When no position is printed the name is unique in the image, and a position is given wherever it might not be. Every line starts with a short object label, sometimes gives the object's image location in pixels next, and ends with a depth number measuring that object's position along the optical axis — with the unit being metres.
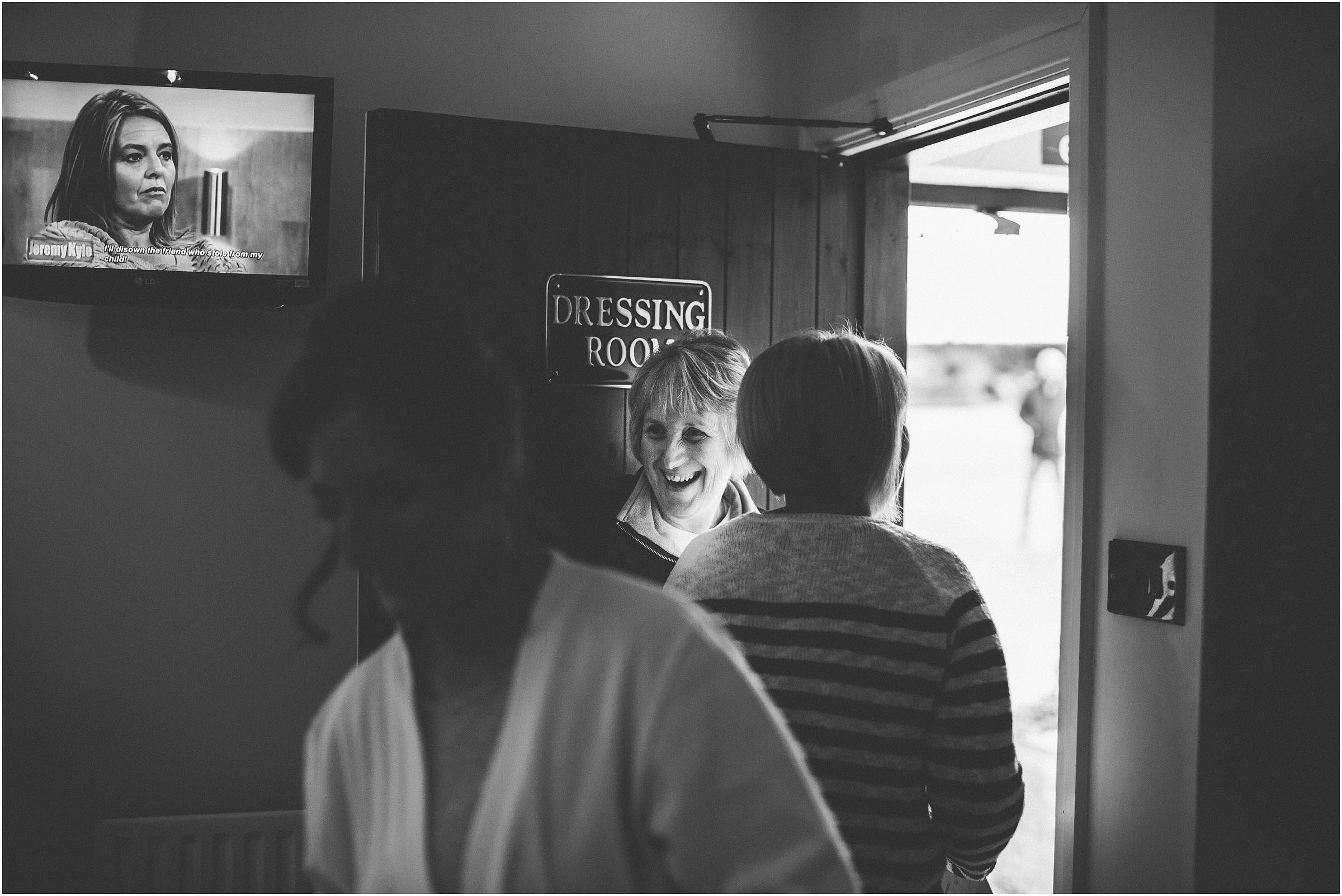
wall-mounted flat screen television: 2.02
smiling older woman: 2.17
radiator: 2.17
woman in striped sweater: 1.30
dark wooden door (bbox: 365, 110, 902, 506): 2.15
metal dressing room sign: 2.28
